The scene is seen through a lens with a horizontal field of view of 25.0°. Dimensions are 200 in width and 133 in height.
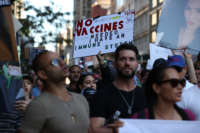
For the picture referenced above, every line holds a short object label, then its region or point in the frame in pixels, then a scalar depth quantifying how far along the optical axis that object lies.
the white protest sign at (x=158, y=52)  7.95
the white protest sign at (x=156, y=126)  3.47
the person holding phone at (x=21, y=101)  4.20
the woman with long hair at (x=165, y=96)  3.45
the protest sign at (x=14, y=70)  4.37
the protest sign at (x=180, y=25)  6.07
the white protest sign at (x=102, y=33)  7.91
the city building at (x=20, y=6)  21.73
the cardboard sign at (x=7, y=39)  4.33
